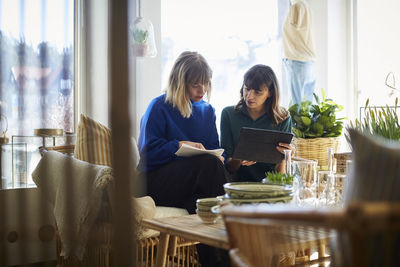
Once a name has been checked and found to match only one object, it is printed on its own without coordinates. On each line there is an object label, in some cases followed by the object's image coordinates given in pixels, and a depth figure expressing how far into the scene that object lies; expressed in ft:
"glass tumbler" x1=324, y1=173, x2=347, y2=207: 10.36
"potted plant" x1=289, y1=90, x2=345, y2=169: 14.98
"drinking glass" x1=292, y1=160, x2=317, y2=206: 10.69
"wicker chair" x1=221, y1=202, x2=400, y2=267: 4.90
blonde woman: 12.26
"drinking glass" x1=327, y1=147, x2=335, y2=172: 11.32
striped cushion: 11.96
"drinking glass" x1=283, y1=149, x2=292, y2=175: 11.29
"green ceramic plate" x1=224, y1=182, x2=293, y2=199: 9.78
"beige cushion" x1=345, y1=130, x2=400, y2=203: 6.01
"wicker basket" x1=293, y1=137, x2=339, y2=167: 14.95
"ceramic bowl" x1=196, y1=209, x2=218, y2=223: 10.16
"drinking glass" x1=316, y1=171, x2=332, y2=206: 10.55
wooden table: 9.60
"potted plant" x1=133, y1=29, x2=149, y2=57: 14.26
